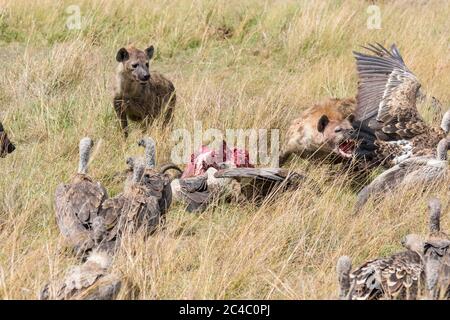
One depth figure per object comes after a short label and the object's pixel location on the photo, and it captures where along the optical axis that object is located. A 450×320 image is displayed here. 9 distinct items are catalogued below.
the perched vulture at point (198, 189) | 14.94
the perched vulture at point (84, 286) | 10.69
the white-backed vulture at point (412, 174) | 15.02
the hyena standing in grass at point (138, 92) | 18.67
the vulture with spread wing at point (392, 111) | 16.20
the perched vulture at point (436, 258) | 10.69
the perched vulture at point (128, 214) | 12.70
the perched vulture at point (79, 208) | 12.70
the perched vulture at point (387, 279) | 10.88
